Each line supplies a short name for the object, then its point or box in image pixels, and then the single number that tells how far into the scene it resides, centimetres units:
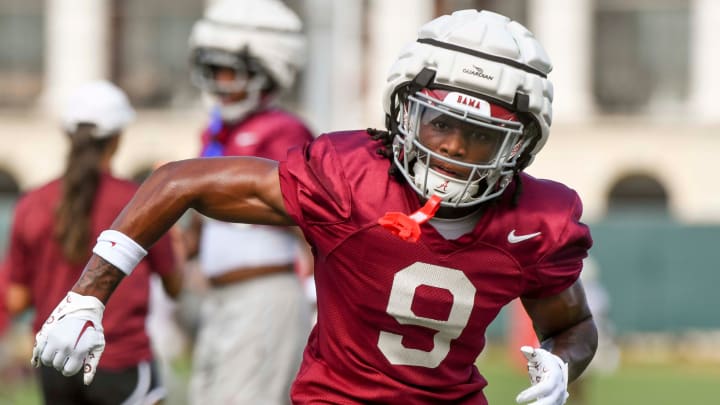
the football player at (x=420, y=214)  809
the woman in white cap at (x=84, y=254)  1109
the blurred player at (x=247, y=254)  1259
